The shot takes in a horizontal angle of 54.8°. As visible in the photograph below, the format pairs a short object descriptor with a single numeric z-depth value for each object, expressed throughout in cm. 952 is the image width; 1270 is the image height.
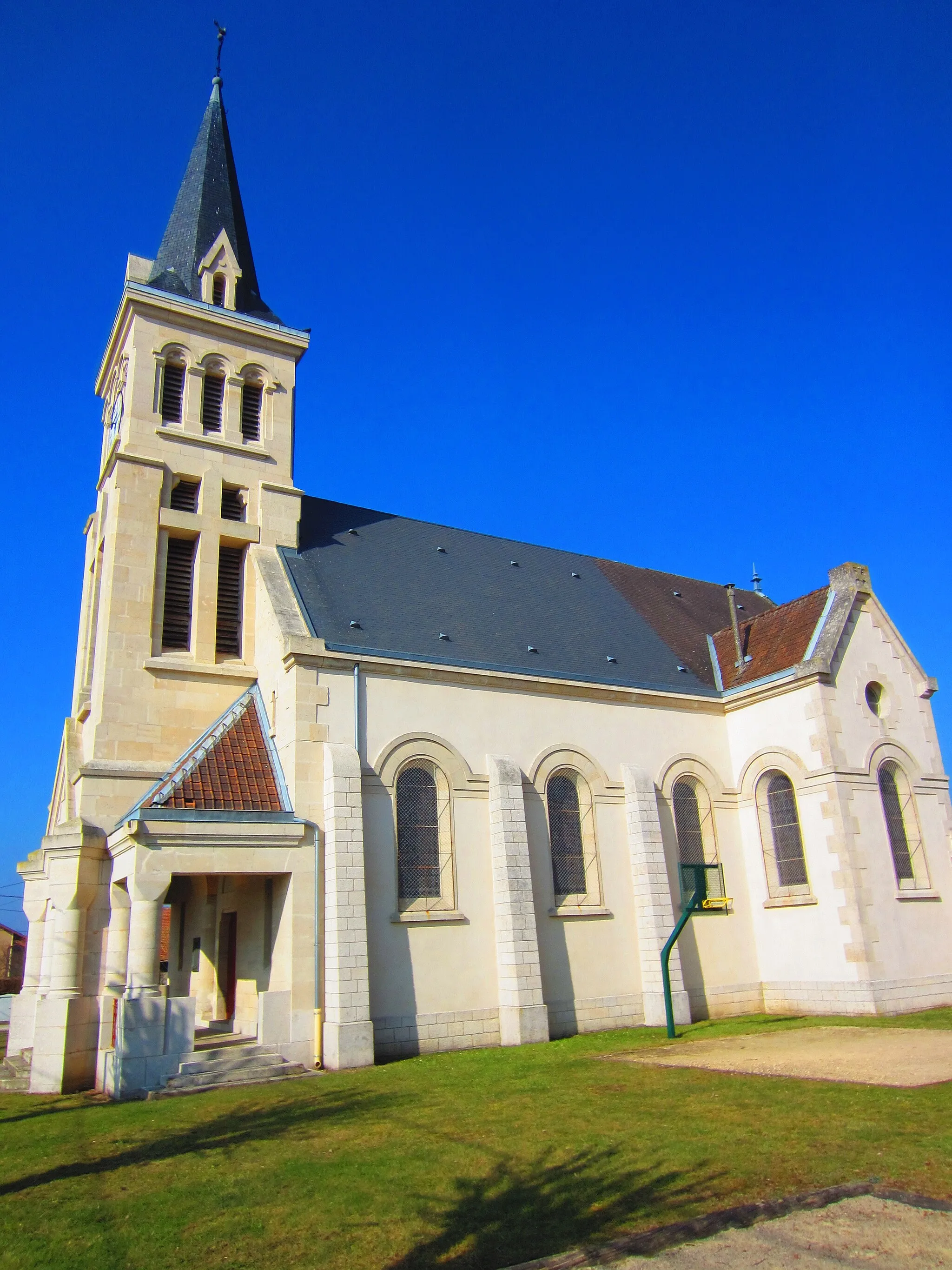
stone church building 1695
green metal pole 1784
